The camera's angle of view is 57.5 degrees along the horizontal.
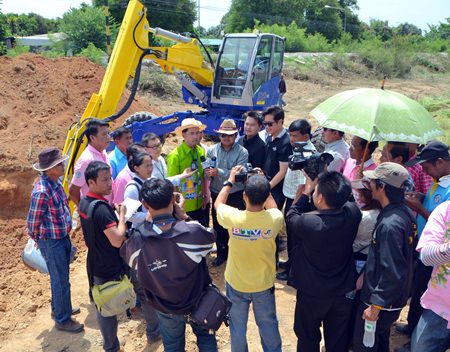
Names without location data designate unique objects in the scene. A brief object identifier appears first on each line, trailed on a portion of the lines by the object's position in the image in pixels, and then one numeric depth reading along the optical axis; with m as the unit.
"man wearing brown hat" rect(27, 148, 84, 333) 3.91
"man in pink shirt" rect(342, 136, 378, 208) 3.96
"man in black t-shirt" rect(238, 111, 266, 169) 5.08
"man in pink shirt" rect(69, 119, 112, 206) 4.46
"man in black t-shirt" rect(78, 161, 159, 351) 3.24
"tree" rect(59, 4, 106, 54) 22.02
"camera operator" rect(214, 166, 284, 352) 3.00
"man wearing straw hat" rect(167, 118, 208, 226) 4.80
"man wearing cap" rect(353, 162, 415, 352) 2.68
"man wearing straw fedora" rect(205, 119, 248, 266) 4.81
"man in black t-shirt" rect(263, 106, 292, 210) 4.86
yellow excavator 6.63
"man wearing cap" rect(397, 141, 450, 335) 3.54
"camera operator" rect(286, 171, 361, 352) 2.86
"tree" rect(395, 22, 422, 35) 63.88
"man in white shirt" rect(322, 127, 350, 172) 4.36
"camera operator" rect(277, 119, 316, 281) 4.56
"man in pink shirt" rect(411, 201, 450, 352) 2.72
